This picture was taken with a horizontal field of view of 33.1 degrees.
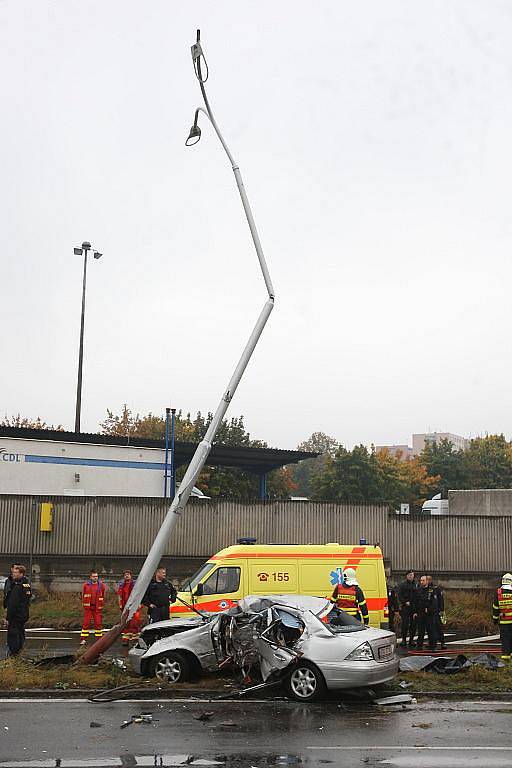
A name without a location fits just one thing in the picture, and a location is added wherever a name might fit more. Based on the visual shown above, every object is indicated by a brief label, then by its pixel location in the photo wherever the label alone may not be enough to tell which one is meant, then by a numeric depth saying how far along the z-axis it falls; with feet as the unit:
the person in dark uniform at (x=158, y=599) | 52.82
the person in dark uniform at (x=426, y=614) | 60.44
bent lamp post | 43.73
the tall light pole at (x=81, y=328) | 147.43
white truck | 152.13
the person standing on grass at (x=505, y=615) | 50.70
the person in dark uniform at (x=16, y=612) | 49.24
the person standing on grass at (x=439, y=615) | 60.90
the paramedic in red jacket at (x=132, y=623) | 56.08
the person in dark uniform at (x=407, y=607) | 61.62
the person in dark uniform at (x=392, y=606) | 66.54
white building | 114.42
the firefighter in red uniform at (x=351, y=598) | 50.31
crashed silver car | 37.76
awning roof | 121.70
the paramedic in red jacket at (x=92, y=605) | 61.52
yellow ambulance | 58.70
